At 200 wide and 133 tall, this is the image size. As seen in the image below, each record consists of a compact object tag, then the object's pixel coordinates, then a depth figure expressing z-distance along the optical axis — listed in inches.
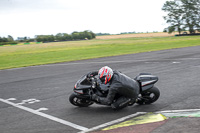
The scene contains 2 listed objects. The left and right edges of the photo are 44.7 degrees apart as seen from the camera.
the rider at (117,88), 251.1
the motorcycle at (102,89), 267.9
